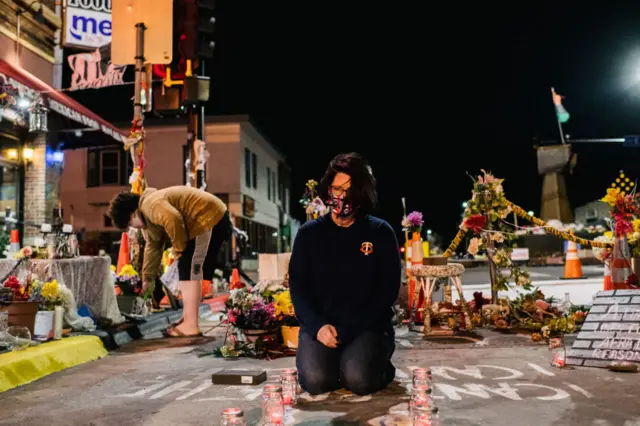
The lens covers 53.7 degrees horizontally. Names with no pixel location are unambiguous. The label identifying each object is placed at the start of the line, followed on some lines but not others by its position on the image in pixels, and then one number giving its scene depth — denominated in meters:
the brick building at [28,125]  12.98
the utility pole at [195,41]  9.09
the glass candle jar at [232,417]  2.86
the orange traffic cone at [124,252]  10.48
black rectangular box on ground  4.54
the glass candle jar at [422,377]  3.73
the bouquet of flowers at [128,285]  8.23
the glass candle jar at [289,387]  3.82
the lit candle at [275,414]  3.23
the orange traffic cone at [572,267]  17.84
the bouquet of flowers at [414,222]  8.67
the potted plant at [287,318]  6.20
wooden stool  7.36
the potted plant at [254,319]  6.18
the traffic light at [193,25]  9.08
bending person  6.90
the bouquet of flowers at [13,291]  5.53
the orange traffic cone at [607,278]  8.93
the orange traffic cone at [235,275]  13.21
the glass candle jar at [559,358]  4.98
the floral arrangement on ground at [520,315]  7.22
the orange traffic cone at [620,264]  7.10
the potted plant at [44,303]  5.81
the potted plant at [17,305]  5.55
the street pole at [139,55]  8.13
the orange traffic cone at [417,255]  8.47
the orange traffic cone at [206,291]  13.21
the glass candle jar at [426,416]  2.94
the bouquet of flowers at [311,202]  7.69
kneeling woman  4.01
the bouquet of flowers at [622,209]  7.46
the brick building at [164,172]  28.55
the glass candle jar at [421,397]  3.11
